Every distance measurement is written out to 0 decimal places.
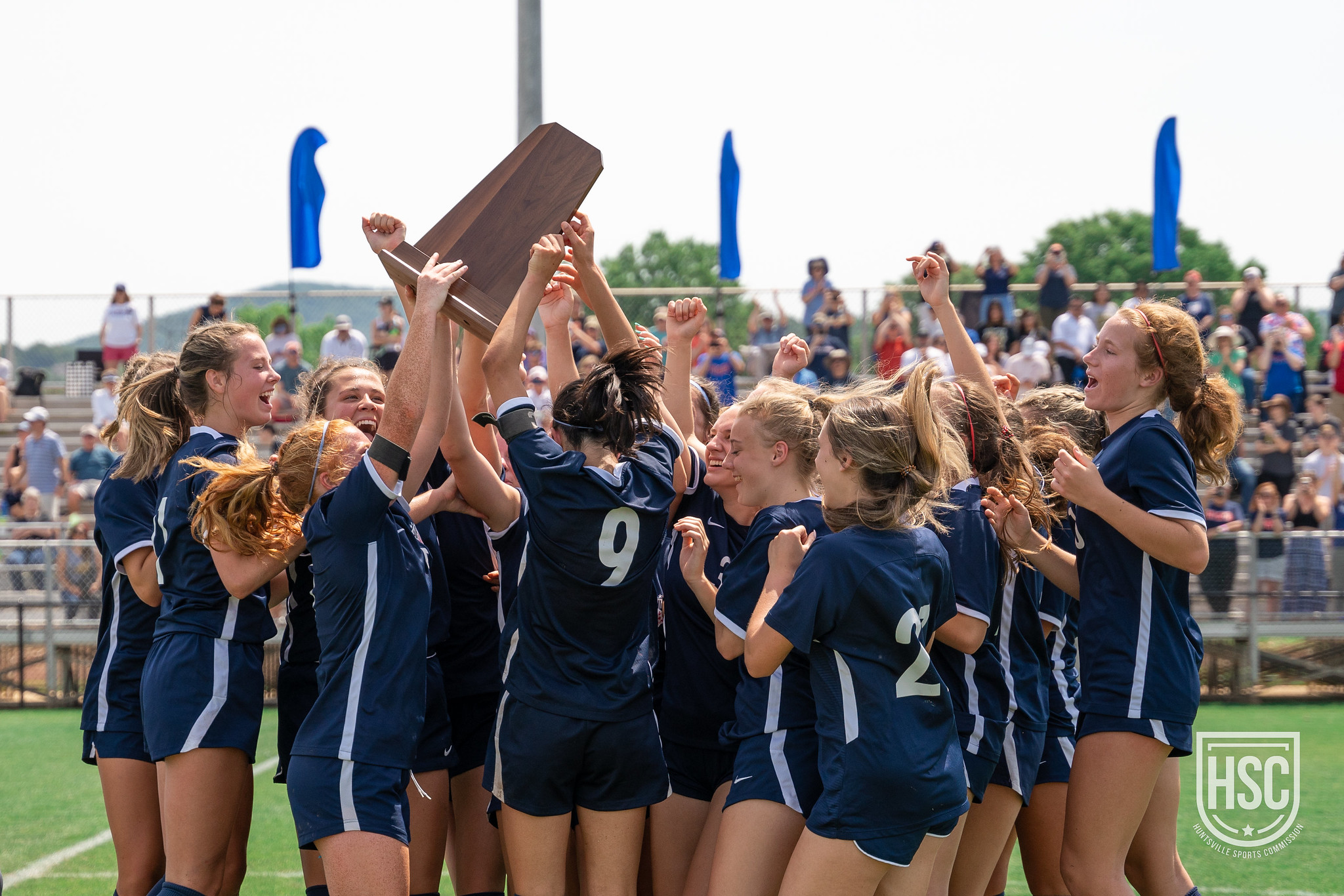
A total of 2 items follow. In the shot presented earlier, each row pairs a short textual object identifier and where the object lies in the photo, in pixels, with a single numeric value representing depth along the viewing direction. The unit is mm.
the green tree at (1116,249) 67438
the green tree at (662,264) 72125
